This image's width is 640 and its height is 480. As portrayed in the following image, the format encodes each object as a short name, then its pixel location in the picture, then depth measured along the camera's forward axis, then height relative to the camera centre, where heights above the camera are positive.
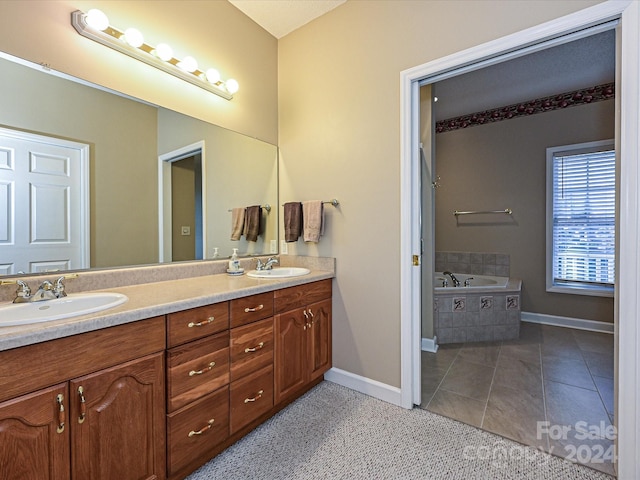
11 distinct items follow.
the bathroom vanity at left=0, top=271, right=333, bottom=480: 0.91 -0.56
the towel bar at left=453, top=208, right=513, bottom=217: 3.76 +0.32
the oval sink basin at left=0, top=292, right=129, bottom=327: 0.98 -0.28
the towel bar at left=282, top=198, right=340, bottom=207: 2.18 +0.25
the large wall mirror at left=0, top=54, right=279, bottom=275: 1.32 +0.33
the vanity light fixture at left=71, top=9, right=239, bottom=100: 1.46 +1.02
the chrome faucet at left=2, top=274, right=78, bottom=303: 1.21 -0.23
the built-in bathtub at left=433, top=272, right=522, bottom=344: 2.97 -0.77
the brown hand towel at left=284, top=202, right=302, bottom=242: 2.28 +0.10
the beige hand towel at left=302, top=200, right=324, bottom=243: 2.18 +0.11
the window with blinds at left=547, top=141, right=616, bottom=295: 3.26 +0.20
